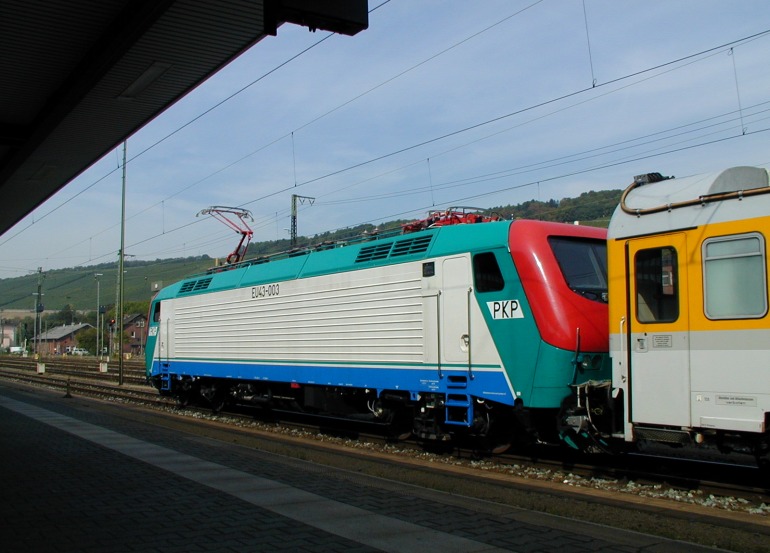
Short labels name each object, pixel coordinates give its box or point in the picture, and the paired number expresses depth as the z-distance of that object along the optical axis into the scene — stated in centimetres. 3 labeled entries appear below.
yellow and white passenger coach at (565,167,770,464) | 771
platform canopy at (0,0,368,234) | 725
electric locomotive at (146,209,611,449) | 1038
